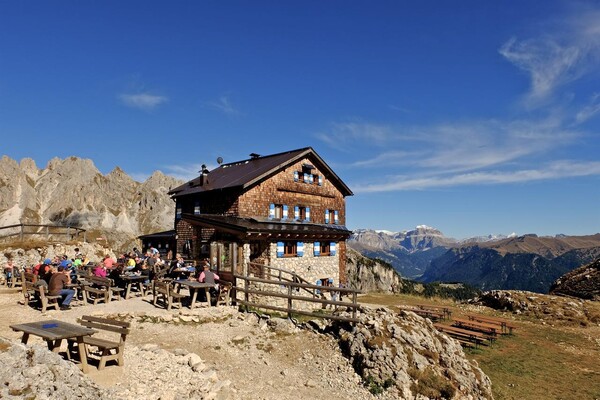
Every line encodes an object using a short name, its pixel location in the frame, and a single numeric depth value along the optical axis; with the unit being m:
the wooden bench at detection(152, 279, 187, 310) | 15.36
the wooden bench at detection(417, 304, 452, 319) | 25.34
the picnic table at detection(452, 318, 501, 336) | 20.35
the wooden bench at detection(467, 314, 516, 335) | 21.60
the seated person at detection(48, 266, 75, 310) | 14.41
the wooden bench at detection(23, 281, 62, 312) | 14.11
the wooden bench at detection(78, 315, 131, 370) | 8.70
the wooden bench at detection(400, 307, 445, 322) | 24.59
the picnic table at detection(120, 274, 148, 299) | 17.08
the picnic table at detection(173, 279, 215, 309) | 15.65
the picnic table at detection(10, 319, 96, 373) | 7.77
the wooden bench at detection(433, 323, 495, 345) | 19.17
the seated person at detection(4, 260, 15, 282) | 20.73
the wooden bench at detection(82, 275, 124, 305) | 15.62
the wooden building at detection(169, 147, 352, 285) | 23.28
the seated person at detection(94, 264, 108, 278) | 17.98
